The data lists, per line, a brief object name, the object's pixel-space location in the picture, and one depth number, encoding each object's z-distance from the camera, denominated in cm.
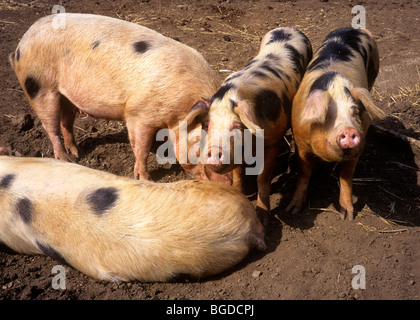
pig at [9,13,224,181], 442
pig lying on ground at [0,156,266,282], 320
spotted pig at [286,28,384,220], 349
